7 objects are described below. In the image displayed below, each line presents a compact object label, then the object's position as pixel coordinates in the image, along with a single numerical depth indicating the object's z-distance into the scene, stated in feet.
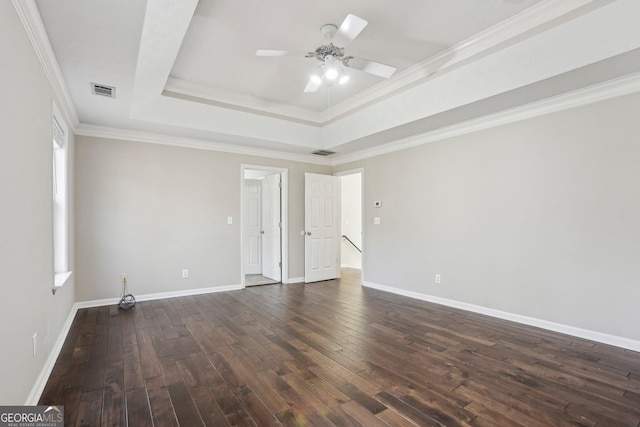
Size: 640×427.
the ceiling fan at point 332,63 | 8.85
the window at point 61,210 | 11.23
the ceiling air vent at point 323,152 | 18.97
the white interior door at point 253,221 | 21.80
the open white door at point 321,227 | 19.72
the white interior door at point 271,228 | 19.84
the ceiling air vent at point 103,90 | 10.25
